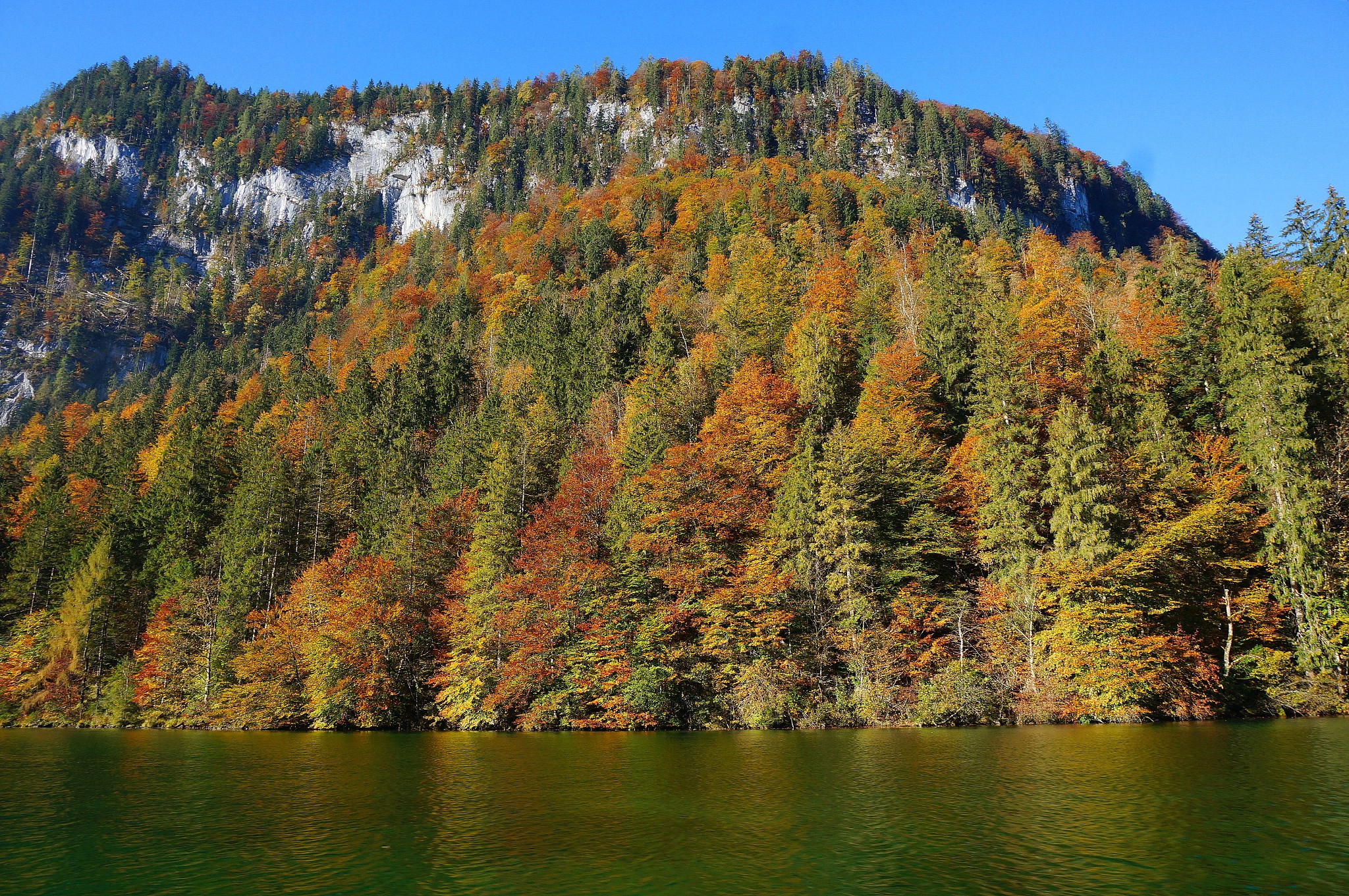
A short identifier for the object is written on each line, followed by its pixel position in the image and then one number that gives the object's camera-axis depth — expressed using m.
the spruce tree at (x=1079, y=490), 37.22
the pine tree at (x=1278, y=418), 35.91
